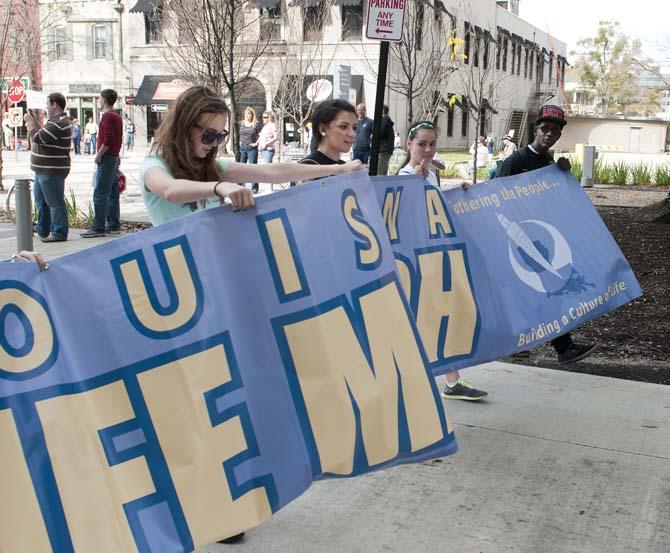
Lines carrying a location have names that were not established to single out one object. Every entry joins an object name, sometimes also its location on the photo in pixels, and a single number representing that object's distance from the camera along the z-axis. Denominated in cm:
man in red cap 532
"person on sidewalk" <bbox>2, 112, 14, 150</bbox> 4544
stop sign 2545
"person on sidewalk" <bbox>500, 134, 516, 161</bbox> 2328
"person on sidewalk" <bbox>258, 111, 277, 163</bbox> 1998
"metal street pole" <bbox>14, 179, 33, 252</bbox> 675
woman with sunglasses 321
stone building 3653
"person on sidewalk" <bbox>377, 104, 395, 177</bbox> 1576
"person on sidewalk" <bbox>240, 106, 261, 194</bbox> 1917
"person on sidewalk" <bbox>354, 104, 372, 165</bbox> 1652
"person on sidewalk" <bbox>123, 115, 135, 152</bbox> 4244
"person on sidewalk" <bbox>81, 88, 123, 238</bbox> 1124
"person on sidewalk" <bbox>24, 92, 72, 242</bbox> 1078
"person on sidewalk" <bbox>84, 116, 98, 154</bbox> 3972
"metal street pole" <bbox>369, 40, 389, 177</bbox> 641
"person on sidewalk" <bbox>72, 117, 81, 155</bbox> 4058
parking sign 690
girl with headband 459
